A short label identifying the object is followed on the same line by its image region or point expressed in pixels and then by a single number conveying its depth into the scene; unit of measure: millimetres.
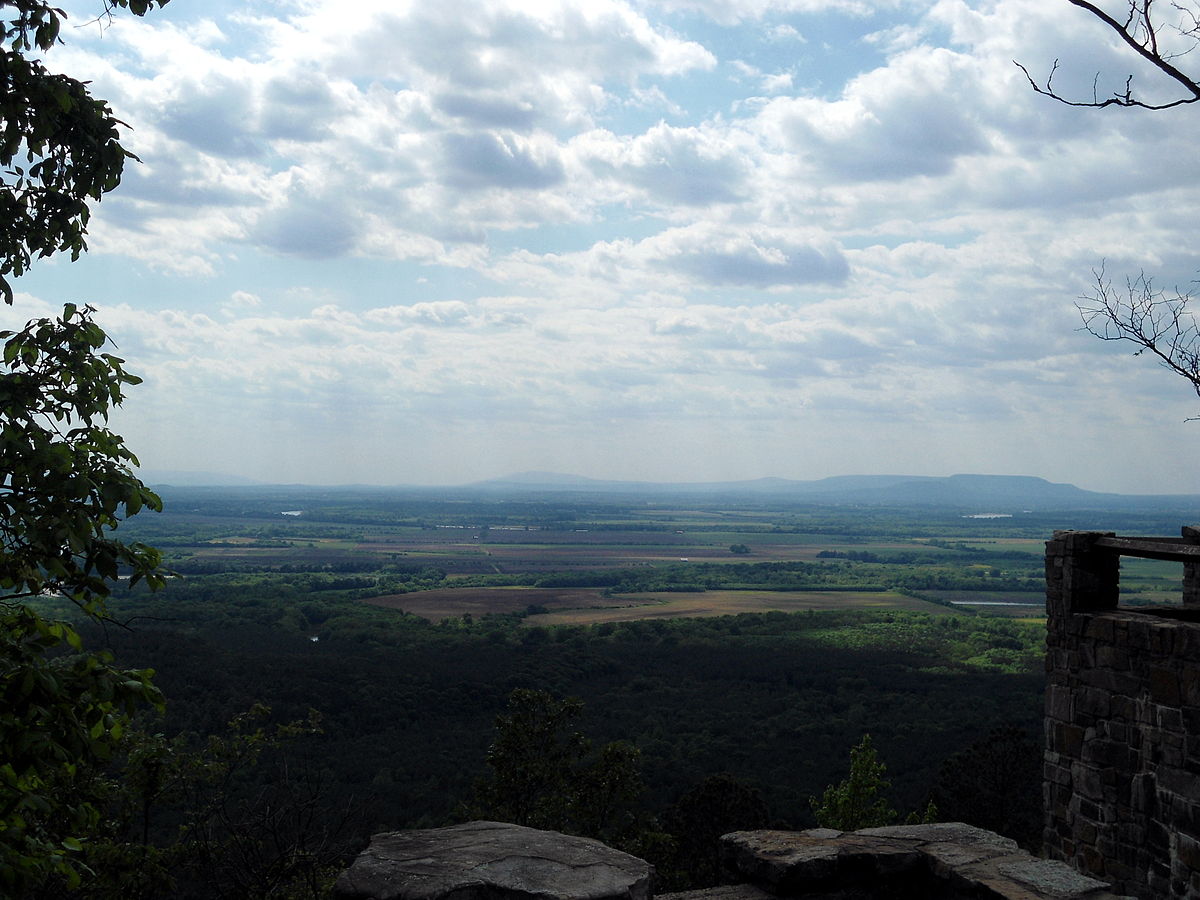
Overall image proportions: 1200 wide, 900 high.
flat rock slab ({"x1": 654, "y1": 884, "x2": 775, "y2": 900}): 6715
